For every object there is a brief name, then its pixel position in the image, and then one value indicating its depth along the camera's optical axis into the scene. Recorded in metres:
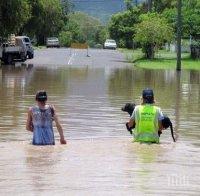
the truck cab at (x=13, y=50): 52.34
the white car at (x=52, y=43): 100.12
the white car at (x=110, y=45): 100.16
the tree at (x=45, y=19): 76.88
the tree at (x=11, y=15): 50.41
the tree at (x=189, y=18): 62.34
